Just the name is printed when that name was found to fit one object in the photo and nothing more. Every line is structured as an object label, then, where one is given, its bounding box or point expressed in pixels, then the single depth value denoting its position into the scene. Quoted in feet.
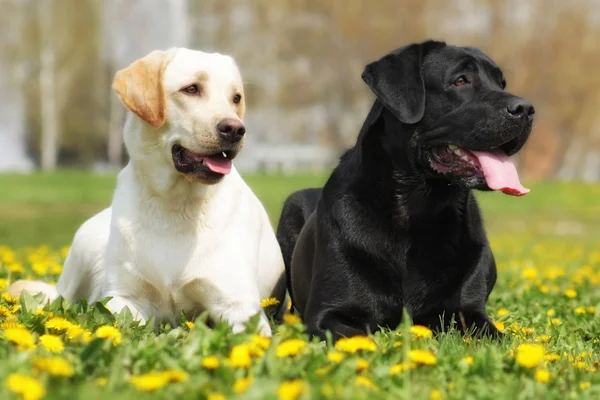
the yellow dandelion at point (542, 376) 8.51
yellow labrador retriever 13.33
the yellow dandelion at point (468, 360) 9.19
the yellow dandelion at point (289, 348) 8.77
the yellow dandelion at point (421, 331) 10.12
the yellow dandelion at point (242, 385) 7.28
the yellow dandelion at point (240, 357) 8.37
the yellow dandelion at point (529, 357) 8.79
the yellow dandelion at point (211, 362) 8.27
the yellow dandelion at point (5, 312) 12.17
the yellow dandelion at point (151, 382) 7.16
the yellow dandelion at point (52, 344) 9.20
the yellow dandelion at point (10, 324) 11.04
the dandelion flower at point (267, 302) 14.37
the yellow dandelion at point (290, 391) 6.85
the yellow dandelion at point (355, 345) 9.14
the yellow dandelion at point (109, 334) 9.27
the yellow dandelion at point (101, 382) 7.91
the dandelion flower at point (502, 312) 15.66
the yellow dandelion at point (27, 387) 6.63
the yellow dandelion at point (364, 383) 8.03
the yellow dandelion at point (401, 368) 8.59
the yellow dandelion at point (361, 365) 8.57
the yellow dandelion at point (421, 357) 8.62
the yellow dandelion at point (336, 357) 8.63
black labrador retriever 12.84
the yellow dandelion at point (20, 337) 8.57
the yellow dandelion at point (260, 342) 8.97
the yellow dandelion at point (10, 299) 13.37
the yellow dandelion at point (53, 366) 7.43
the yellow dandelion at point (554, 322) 14.74
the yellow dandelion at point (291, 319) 9.88
